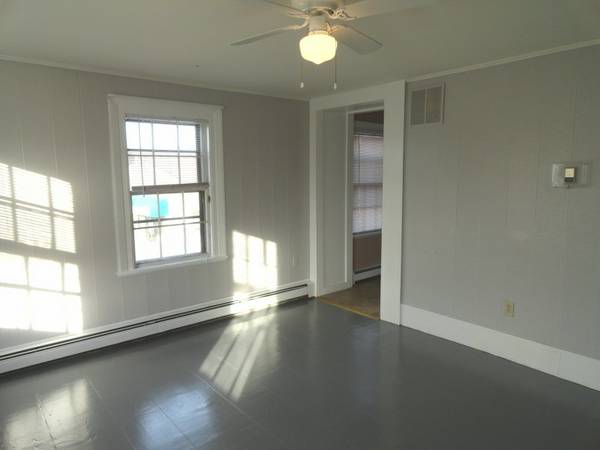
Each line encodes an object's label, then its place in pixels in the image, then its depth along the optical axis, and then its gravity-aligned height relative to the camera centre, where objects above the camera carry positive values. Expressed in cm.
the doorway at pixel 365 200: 528 -23
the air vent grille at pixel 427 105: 359 +70
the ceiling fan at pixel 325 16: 182 +78
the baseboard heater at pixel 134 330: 316 -129
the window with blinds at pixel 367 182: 568 +2
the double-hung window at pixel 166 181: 356 +4
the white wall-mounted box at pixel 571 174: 281 +5
